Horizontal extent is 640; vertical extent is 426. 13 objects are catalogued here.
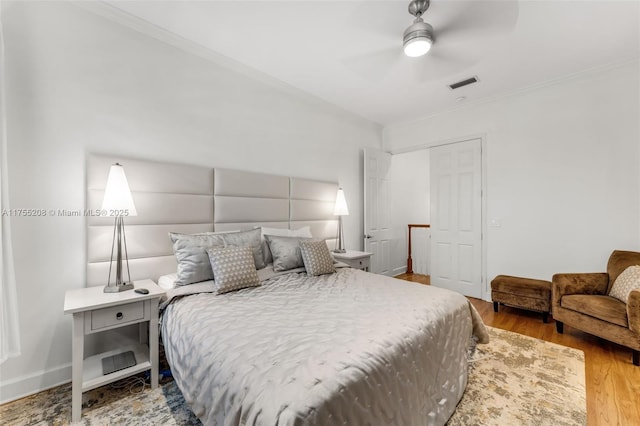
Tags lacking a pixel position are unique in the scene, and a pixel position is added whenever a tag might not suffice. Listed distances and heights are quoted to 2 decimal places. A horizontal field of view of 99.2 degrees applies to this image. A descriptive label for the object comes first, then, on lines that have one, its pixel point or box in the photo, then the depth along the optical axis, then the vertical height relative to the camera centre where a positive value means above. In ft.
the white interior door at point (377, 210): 14.01 -0.01
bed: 3.35 -1.98
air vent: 10.32 +4.92
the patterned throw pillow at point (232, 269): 6.51 -1.42
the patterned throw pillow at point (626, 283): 7.62 -2.17
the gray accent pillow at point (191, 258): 6.72 -1.16
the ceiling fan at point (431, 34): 6.63 +4.93
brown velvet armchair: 7.02 -2.81
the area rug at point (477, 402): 5.15 -3.99
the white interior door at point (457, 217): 12.60 -0.37
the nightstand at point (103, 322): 5.11 -2.21
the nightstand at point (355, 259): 10.89 -1.98
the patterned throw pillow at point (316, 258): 8.17 -1.47
